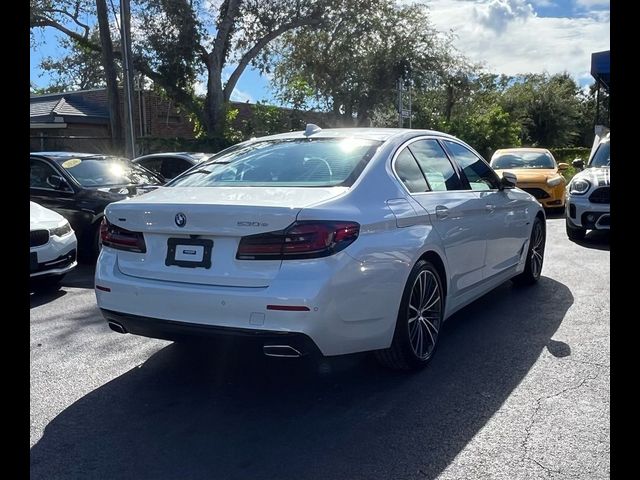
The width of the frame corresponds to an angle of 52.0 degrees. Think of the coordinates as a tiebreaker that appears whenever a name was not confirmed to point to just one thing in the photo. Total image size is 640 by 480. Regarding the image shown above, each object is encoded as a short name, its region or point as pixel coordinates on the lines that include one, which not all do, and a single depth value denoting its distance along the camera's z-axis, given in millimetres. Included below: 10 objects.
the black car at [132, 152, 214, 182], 11359
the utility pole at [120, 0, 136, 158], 15742
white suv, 9281
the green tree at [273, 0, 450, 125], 26797
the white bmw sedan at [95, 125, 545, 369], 3516
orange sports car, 13203
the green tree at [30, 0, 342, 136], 22344
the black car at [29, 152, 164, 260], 8383
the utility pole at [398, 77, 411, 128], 14992
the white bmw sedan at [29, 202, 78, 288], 6672
